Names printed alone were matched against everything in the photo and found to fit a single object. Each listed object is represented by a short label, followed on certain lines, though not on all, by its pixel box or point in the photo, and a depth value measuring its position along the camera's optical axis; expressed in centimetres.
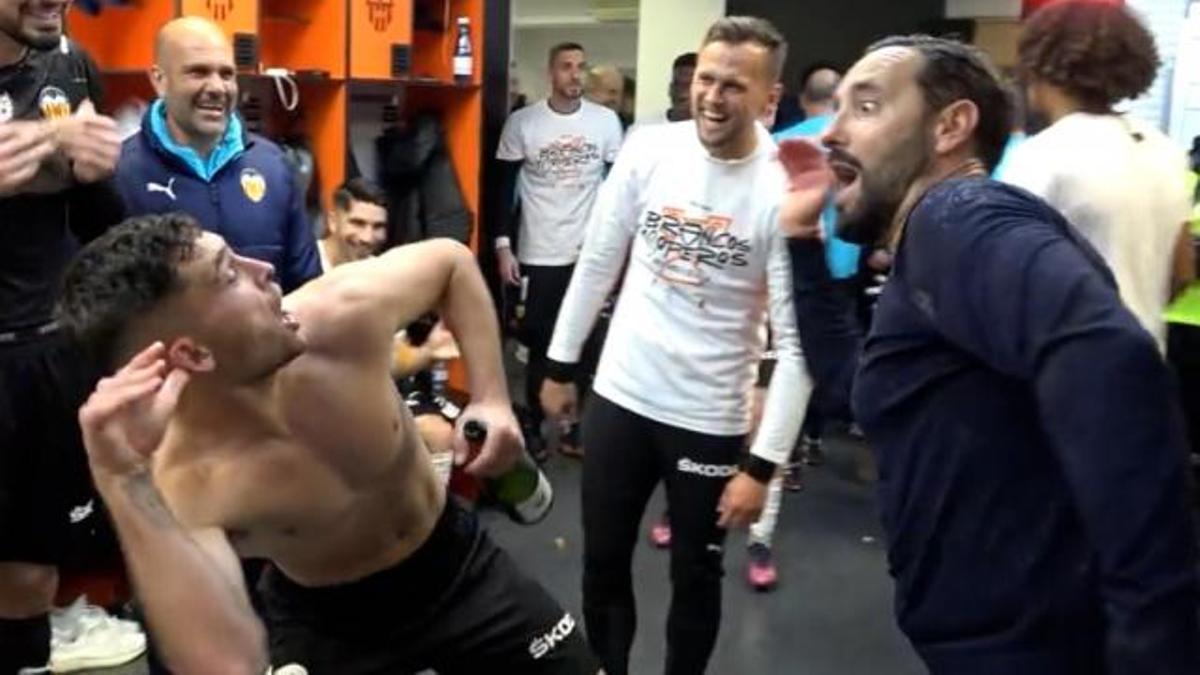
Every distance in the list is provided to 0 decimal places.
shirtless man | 165
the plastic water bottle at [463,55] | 534
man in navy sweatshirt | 118
